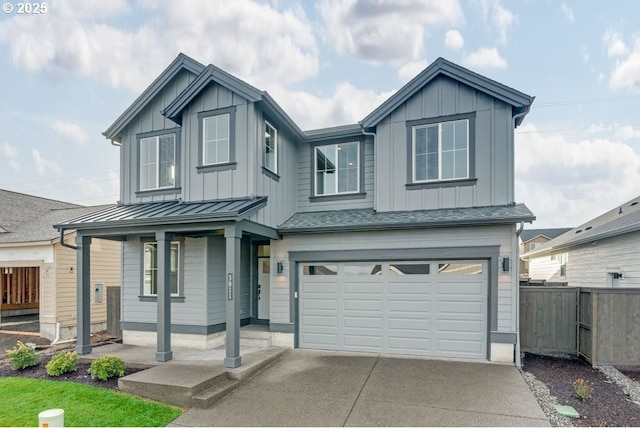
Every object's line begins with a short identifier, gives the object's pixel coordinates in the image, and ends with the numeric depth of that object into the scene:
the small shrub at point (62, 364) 6.43
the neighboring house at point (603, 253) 9.90
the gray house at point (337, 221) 7.48
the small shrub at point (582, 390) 5.31
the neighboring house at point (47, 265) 10.73
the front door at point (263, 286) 9.78
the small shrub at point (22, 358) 6.89
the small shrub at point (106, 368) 6.18
